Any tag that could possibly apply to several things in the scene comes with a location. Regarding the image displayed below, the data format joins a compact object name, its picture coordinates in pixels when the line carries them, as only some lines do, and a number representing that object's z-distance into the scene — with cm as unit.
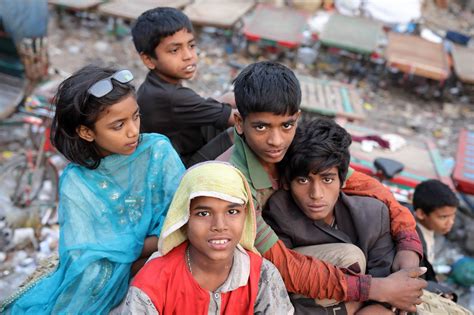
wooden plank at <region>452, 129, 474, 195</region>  437
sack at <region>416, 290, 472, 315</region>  264
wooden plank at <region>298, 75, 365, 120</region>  562
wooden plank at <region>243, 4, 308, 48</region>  735
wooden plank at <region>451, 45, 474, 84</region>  710
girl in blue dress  224
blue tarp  489
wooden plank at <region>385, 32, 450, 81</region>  707
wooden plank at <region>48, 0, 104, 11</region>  773
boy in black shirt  305
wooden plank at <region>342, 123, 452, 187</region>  427
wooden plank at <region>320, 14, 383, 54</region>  732
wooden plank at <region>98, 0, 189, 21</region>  759
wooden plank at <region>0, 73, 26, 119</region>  498
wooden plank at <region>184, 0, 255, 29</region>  773
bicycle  443
